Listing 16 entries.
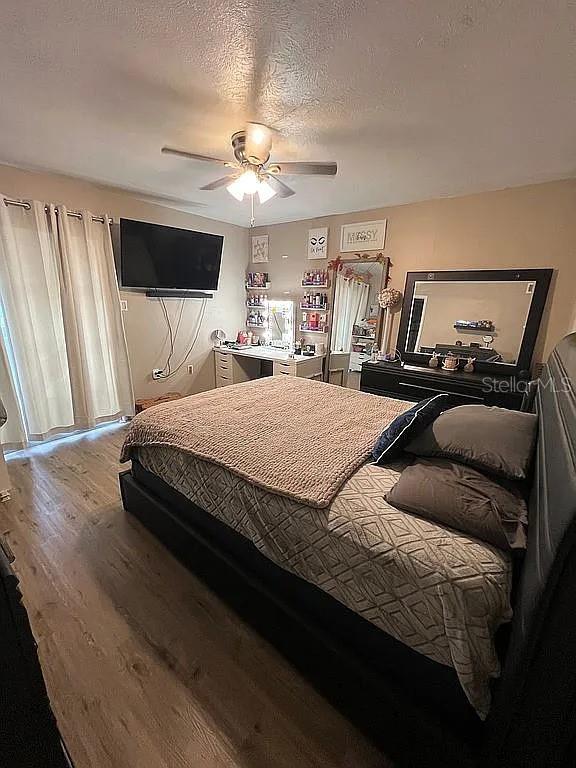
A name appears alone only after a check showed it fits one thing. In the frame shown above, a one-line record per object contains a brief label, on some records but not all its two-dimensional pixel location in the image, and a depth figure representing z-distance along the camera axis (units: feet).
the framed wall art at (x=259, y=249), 14.49
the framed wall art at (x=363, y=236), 11.21
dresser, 9.09
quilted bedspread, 2.91
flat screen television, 10.66
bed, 2.37
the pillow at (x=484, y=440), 4.29
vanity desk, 12.57
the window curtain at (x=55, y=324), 8.87
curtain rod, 8.54
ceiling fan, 6.15
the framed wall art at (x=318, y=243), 12.51
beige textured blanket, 4.57
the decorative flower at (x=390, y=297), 11.03
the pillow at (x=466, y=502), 3.44
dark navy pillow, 4.92
